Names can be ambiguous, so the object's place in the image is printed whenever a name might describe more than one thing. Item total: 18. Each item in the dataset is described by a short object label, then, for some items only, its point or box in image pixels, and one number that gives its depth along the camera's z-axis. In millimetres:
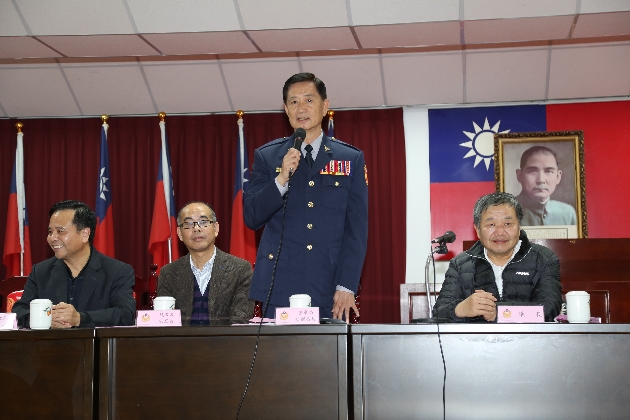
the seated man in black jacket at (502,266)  2652
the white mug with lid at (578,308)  2117
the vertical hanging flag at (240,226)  5184
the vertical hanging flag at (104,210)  5305
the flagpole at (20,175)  5465
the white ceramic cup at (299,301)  2133
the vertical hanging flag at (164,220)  5230
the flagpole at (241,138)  5289
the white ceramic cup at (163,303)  2271
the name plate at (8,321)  2213
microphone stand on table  2139
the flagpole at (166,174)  5277
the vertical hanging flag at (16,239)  5332
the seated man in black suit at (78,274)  2869
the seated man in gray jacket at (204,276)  3309
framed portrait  5020
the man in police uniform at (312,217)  2504
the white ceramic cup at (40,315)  2230
